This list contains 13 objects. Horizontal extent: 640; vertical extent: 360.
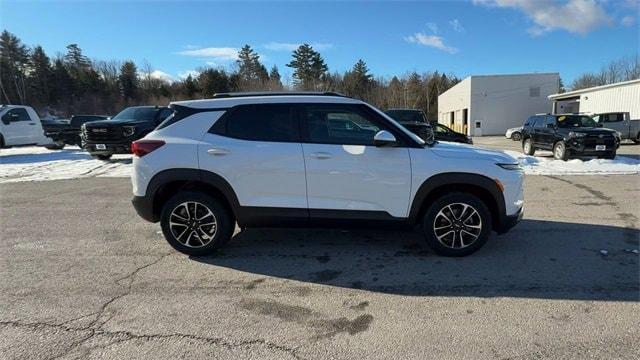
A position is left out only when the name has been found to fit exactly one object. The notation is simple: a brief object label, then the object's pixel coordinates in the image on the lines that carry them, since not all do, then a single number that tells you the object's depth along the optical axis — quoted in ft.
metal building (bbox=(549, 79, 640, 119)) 99.04
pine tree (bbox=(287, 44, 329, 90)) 236.84
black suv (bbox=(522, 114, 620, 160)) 46.70
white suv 15.37
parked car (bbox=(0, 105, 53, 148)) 59.11
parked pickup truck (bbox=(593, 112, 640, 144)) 83.51
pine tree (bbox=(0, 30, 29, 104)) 238.48
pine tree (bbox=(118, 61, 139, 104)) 259.39
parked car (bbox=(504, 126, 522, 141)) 109.81
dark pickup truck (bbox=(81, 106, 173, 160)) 43.78
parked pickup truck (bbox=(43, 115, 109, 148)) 70.29
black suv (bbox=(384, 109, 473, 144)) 51.29
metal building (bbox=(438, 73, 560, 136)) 147.33
